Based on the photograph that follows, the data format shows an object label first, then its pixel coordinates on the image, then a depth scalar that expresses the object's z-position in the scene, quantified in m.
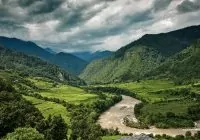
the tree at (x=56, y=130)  127.12
